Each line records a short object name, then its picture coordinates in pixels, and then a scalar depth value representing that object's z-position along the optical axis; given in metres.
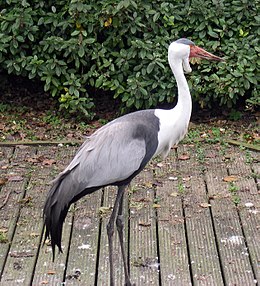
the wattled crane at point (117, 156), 7.57
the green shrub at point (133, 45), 12.62
